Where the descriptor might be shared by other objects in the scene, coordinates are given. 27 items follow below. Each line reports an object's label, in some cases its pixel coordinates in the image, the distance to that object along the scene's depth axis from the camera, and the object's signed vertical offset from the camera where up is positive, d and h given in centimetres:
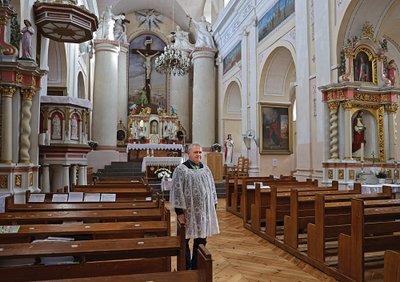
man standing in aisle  354 -42
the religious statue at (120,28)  1641 +617
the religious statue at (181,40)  1755 +602
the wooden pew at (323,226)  394 -76
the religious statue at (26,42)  589 +197
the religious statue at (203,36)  1661 +581
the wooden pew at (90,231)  263 -55
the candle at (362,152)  731 +14
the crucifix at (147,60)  1845 +518
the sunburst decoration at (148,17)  1858 +748
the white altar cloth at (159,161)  1089 -6
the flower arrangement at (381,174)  709 -30
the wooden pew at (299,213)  457 -73
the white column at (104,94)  1495 +278
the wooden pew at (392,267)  204 -64
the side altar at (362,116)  723 +90
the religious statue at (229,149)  1477 +42
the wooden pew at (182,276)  150 -53
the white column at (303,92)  862 +168
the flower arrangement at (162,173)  1057 -42
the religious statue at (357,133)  743 +55
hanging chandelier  1292 +367
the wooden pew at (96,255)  187 -57
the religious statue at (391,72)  785 +195
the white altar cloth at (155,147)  1394 +48
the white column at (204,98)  1619 +283
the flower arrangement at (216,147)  1495 +51
